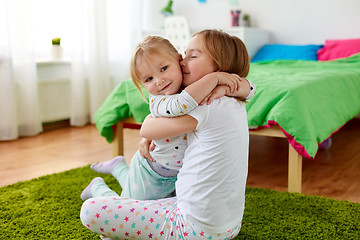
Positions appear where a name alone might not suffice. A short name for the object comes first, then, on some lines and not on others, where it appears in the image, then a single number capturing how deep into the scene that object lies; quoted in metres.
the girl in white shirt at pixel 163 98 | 1.10
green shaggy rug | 1.43
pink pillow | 3.51
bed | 1.79
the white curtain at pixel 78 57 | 3.02
